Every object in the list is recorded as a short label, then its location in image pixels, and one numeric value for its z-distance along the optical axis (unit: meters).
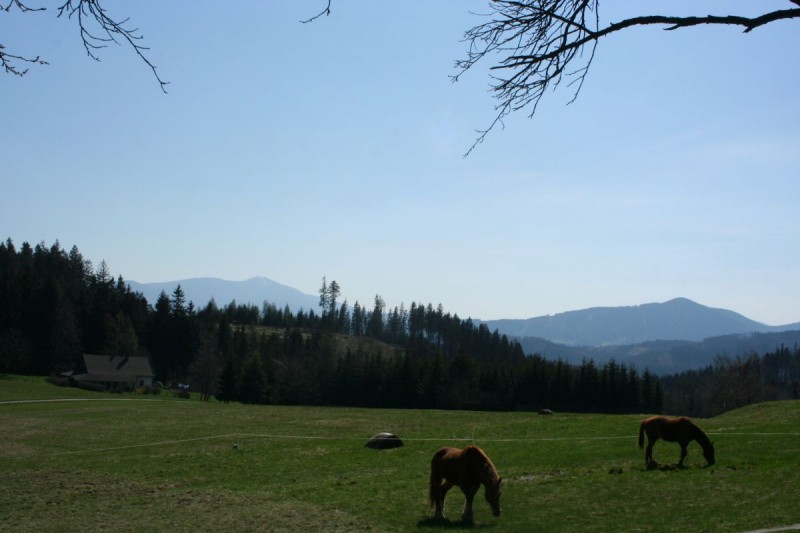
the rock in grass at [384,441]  30.53
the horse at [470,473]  14.88
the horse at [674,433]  20.02
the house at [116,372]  105.94
